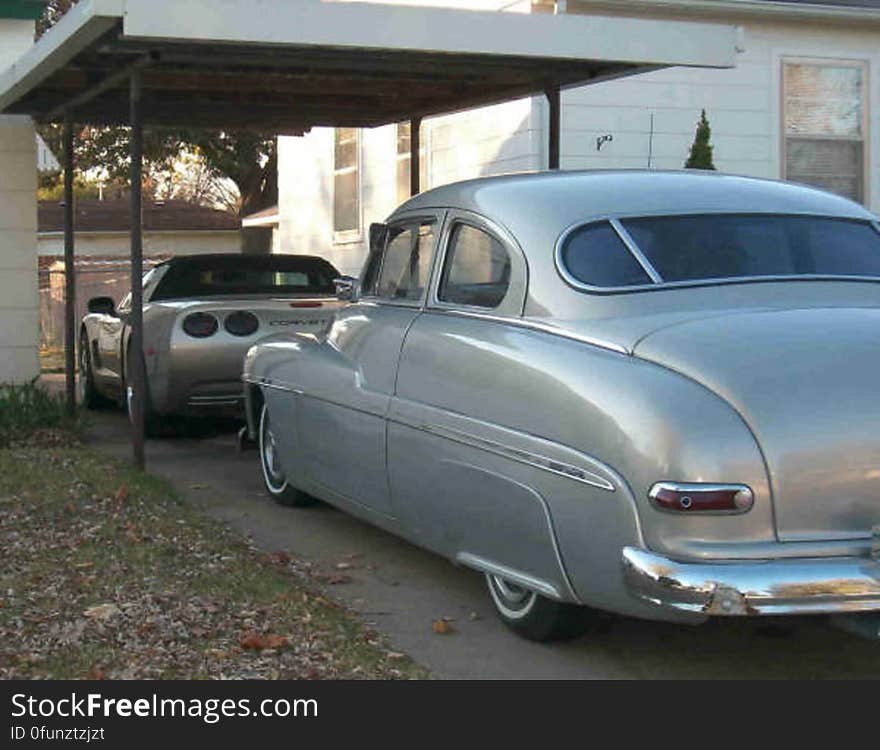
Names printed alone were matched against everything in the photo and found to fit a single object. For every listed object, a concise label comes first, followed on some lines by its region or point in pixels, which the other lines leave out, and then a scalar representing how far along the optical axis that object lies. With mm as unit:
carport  7715
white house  12164
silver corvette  9773
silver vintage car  4363
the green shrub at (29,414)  10102
